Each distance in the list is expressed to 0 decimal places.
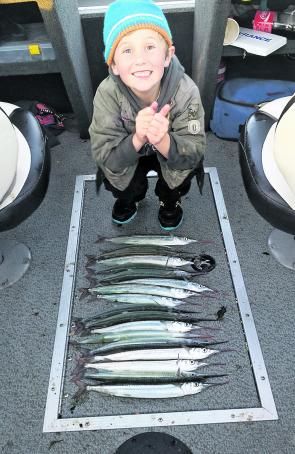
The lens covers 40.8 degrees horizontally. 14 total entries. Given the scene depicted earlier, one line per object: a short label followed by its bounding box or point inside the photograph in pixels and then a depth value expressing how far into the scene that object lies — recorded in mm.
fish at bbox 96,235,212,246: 2340
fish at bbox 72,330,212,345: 1938
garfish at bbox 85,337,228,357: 1919
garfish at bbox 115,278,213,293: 2129
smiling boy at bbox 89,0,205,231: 1540
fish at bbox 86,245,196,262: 2273
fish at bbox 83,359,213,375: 1838
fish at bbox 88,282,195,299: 2104
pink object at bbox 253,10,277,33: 2652
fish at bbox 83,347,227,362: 1880
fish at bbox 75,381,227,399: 1806
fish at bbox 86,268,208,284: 2172
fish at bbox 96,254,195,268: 2234
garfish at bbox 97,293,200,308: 2072
